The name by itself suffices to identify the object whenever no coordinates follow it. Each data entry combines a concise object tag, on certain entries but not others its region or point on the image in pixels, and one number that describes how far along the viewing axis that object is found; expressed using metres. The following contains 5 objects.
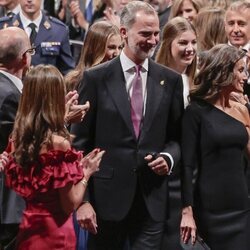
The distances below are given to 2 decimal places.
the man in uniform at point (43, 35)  20.03
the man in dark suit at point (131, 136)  12.83
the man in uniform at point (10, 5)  21.64
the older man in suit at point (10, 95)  12.90
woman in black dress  13.01
